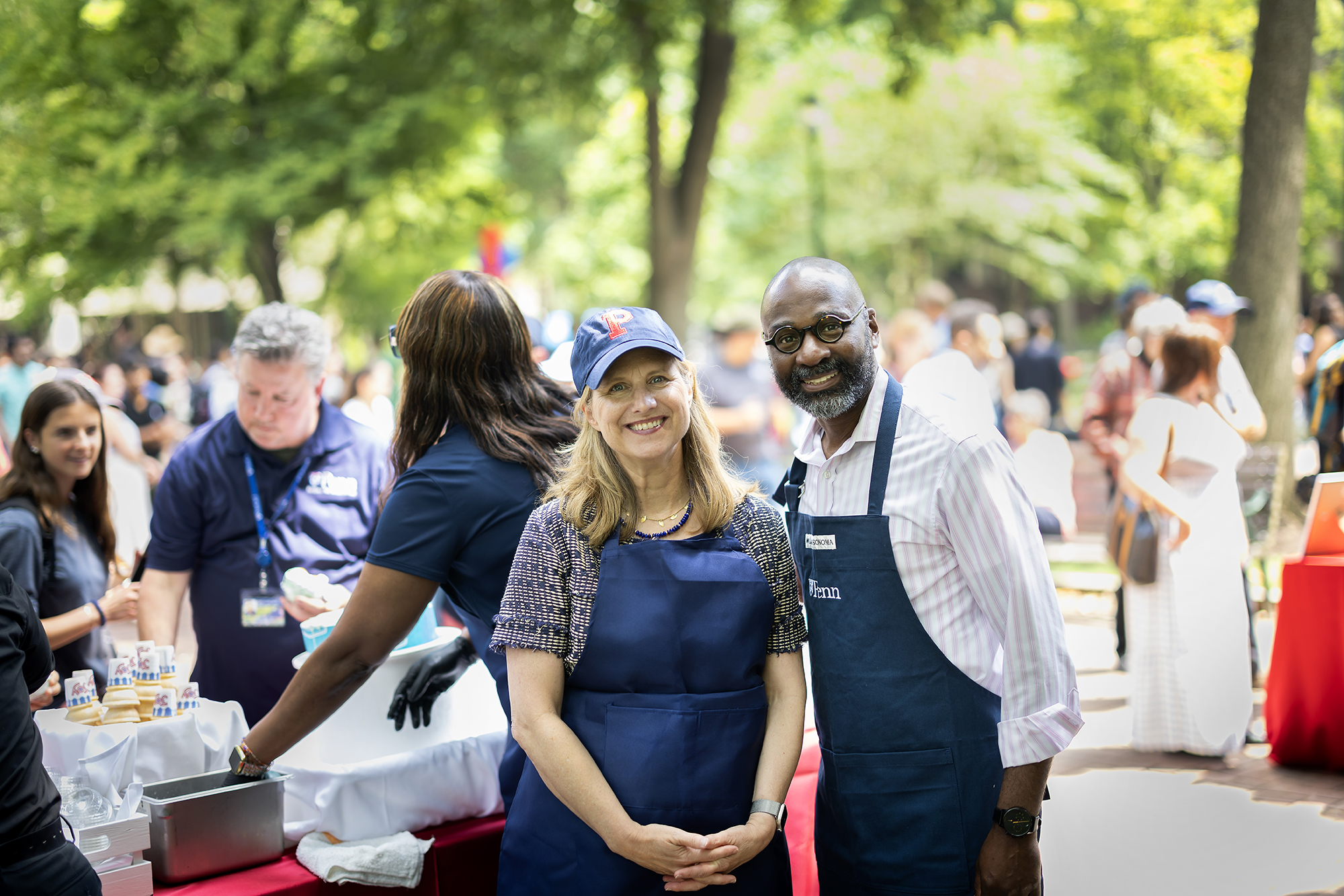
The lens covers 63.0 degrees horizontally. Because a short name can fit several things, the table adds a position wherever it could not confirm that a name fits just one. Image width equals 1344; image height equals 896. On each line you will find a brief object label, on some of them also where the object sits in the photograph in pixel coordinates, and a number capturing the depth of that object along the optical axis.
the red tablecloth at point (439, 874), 2.58
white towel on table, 2.61
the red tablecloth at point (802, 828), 3.23
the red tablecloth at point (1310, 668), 4.98
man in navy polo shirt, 3.65
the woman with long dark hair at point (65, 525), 3.59
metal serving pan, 2.57
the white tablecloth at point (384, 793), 2.77
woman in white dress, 5.27
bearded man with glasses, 2.22
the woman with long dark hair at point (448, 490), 2.54
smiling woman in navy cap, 2.19
